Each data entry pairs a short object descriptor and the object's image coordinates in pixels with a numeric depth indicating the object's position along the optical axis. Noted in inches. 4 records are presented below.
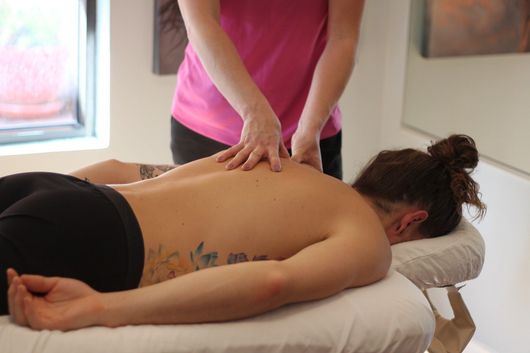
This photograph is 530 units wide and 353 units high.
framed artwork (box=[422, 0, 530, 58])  111.5
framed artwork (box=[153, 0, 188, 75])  120.5
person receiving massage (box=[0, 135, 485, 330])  68.7
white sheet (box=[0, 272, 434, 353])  66.5
